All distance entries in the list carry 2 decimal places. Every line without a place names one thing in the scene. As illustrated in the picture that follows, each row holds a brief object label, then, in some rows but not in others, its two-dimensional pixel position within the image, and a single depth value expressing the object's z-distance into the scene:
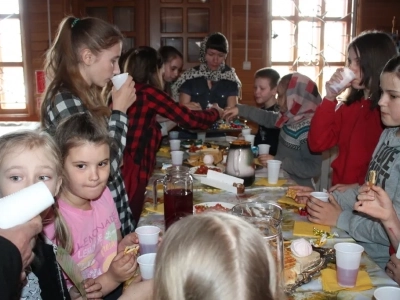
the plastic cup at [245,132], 2.98
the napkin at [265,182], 2.19
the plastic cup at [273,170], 2.18
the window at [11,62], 5.25
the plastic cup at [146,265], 1.23
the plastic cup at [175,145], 2.91
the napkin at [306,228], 1.56
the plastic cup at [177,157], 2.54
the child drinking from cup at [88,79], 1.91
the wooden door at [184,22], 5.29
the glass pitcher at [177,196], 1.65
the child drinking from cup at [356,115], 2.22
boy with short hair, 3.45
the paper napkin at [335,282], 1.21
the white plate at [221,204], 1.79
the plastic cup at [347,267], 1.22
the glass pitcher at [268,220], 1.06
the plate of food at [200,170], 2.31
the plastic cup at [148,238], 1.41
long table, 1.18
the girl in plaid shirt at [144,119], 2.42
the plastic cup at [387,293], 1.04
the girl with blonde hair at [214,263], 0.68
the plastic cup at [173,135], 3.29
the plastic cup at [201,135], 3.46
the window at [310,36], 5.43
